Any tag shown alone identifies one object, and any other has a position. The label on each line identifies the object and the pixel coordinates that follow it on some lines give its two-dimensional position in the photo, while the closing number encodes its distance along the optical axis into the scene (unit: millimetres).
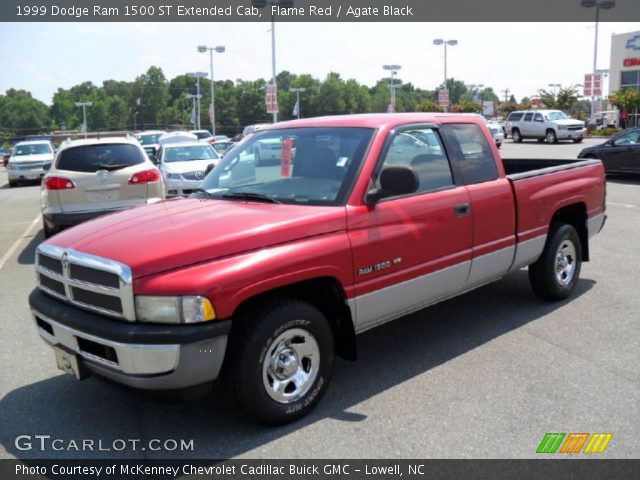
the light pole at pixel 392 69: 51219
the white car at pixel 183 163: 15117
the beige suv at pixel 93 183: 9570
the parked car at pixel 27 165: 24828
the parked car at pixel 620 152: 17031
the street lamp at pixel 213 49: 46562
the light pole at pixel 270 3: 25594
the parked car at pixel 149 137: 35062
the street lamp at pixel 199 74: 53841
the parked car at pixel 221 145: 29047
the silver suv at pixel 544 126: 36844
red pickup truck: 3457
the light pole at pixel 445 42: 54188
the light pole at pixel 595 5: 43531
